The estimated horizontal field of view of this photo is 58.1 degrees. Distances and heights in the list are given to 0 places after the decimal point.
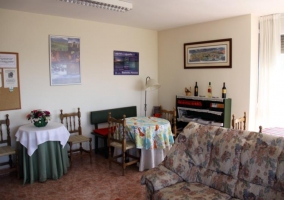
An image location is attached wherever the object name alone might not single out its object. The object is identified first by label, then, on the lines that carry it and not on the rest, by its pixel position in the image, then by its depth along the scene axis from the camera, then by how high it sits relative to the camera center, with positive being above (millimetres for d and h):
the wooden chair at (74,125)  4656 -771
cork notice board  4129 +59
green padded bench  4934 -680
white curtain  4598 +142
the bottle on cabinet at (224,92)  4973 -174
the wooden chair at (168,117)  5747 -770
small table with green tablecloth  3701 -989
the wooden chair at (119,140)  4047 -909
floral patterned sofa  2291 -843
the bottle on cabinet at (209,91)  5262 -170
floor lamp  5545 -1
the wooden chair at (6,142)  3945 -921
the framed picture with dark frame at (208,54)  4961 +600
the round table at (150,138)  4090 -888
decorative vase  3938 -581
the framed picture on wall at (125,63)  5586 +485
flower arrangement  3903 -469
